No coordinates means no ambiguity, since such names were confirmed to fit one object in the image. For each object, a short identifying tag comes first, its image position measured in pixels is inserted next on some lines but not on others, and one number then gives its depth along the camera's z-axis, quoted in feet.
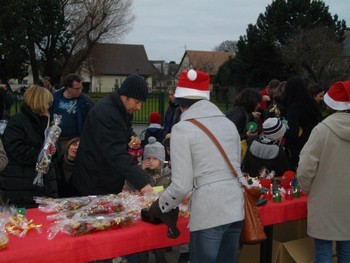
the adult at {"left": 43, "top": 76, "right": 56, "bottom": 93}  30.77
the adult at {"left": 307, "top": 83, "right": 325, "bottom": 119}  19.36
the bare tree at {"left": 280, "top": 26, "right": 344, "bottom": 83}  68.03
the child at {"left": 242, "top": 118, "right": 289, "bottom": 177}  12.73
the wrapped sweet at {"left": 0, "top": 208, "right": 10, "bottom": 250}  6.86
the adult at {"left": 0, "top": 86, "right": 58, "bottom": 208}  10.51
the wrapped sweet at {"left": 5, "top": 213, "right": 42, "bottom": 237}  7.59
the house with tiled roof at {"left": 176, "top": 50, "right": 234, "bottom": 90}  103.13
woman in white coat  7.11
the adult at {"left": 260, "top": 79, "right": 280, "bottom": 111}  22.21
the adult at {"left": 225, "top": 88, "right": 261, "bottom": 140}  16.10
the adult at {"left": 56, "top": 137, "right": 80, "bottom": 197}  12.01
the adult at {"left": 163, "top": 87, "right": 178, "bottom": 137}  19.11
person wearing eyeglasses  16.06
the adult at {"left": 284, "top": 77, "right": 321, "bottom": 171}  17.60
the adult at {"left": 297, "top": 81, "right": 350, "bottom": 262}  8.87
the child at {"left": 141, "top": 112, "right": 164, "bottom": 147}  18.21
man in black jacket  9.02
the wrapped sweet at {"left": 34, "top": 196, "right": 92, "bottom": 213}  8.81
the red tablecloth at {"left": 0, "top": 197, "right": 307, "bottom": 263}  6.96
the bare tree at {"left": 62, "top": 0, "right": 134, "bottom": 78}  95.76
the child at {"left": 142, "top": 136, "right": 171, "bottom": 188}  12.08
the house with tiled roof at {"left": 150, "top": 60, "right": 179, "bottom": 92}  115.90
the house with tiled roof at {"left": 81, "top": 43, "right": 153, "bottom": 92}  189.11
